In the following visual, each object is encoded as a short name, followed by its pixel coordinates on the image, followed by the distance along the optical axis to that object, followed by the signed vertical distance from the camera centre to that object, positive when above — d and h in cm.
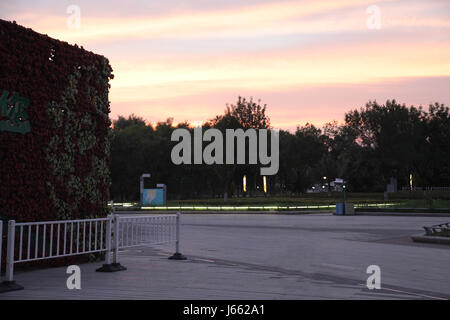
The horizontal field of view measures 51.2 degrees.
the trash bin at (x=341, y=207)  3709 -105
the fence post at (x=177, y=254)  1255 -162
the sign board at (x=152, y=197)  5066 -35
